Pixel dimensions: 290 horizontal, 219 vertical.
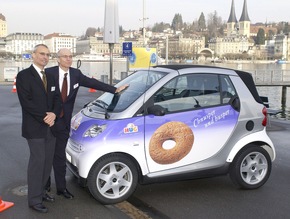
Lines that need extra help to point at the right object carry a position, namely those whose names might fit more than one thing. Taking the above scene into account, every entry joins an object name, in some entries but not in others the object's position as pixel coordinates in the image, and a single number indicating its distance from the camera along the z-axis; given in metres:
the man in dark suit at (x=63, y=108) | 5.00
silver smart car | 4.91
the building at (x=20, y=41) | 151.75
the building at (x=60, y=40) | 166.12
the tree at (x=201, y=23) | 159.00
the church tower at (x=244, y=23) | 195.79
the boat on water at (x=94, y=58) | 107.06
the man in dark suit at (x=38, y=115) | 4.40
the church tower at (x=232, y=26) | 196.00
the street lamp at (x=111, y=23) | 14.56
